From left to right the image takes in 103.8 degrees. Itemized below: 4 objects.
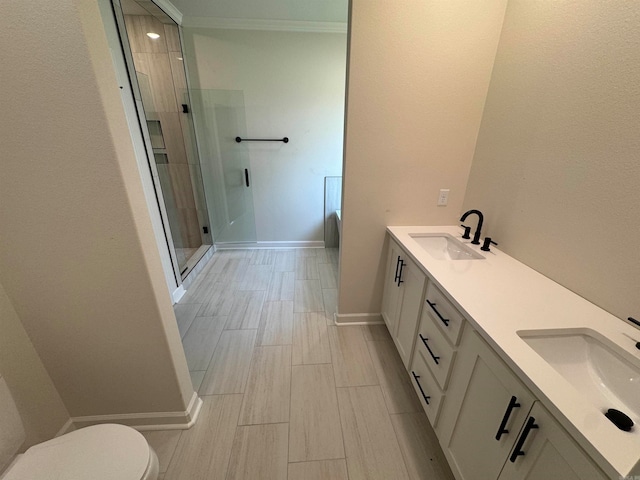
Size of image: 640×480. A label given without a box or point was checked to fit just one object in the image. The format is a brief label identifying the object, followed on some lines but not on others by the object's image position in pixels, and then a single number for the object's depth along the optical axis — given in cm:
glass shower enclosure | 219
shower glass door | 293
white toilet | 83
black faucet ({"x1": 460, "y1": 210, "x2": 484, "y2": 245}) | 151
